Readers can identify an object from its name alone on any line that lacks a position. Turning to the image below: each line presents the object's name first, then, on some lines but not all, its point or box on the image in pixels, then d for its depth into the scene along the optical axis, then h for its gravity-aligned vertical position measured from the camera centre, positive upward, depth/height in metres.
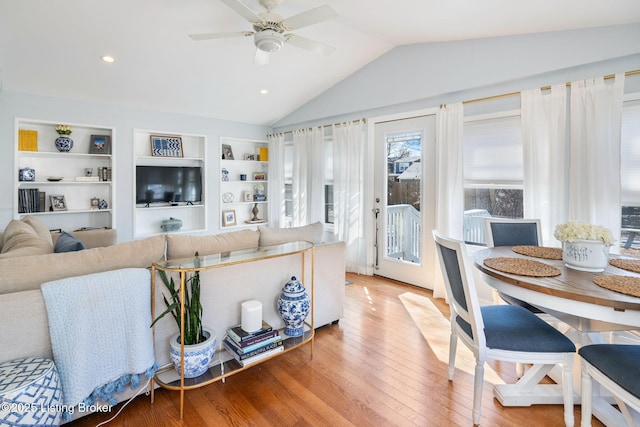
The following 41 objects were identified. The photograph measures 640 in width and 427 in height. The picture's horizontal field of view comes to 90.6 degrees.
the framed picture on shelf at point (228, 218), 5.72 -0.22
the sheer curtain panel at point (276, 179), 5.82 +0.50
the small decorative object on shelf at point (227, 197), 5.78 +0.17
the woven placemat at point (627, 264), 1.72 -0.34
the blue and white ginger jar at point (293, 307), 2.24 -0.72
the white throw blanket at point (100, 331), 1.47 -0.62
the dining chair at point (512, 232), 2.53 -0.22
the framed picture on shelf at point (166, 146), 4.94 +0.97
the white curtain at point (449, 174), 3.46 +0.34
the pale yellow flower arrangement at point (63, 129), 4.18 +1.03
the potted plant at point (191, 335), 1.77 -0.75
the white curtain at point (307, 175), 5.10 +0.51
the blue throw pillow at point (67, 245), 1.93 -0.24
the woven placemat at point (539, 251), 2.06 -0.32
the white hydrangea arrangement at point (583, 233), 1.70 -0.15
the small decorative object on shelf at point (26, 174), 3.95 +0.41
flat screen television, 4.77 +0.36
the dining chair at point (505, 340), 1.60 -0.70
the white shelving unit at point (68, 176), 4.01 +0.42
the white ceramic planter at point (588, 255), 1.71 -0.28
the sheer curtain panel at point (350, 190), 4.52 +0.22
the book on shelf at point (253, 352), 1.94 -0.92
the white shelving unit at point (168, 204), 4.85 +0.04
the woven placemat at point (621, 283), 1.36 -0.37
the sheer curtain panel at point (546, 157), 2.81 +0.44
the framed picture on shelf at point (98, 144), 4.45 +0.88
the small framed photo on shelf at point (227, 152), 5.71 +0.98
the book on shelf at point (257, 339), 1.95 -0.84
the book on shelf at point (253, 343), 1.94 -0.87
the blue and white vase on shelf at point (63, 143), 4.19 +0.85
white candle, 2.02 -0.71
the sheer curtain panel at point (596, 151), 2.54 +0.44
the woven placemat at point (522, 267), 1.66 -0.35
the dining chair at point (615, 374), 1.23 -0.70
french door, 3.86 +0.09
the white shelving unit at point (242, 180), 5.74 +0.49
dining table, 1.33 -0.41
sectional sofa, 1.43 -0.42
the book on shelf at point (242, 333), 1.98 -0.81
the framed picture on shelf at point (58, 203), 4.21 +0.05
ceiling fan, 2.25 +1.38
